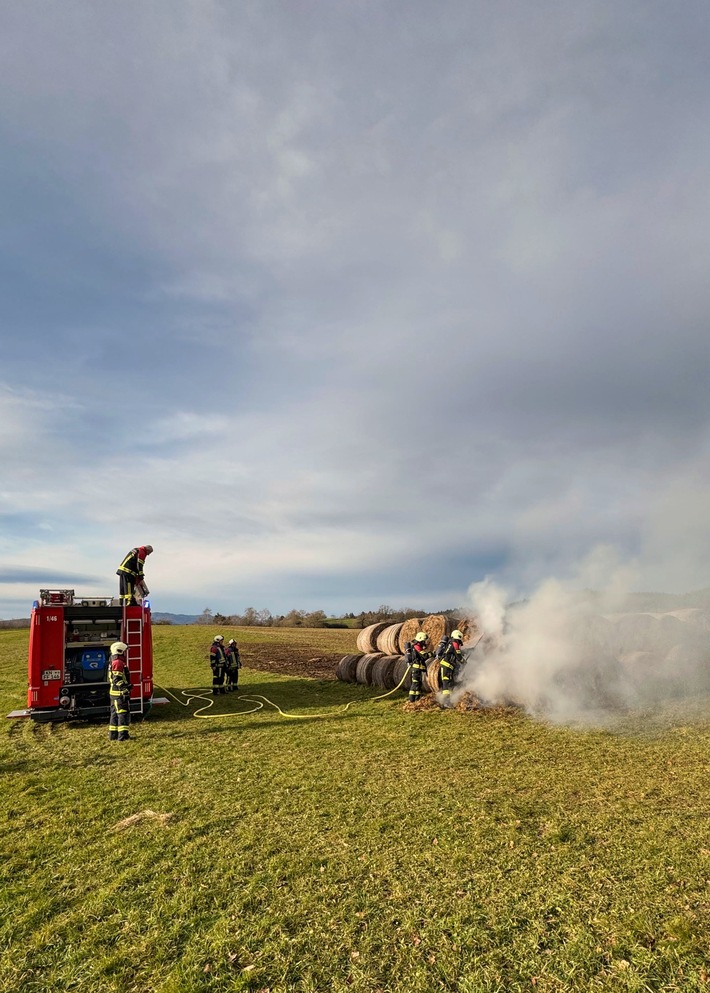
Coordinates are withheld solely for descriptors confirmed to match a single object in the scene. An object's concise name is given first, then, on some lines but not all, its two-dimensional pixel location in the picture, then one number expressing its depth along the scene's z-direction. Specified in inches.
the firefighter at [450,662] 559.8
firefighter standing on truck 571.5
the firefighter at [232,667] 749.3
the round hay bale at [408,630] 722.2
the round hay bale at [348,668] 775.1
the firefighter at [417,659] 580.1
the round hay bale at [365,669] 733.3
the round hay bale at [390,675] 684.7
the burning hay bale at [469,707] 518.9
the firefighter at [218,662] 725.9
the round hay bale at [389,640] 741.3
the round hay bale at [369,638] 809.5
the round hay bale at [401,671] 657.6
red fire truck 510.0
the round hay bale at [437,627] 674.8
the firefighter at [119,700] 465.1
